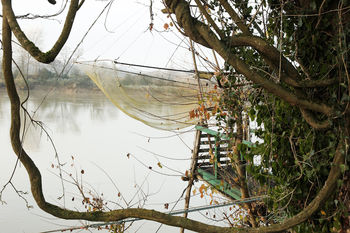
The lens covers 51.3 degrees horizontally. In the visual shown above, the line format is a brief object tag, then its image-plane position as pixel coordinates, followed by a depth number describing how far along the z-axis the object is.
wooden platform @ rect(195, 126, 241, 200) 3.08
